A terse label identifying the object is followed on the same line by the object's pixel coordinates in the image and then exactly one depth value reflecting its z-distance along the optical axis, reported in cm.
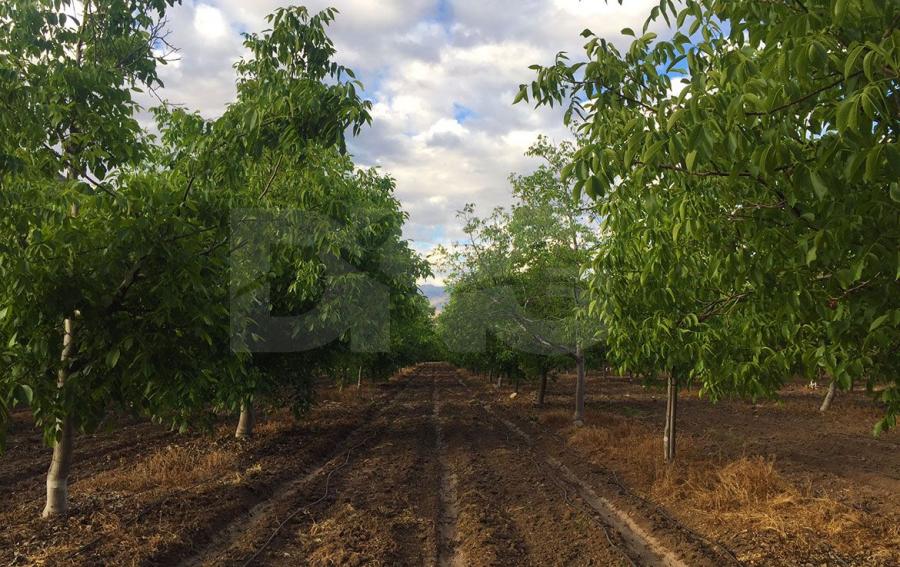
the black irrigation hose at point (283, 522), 725
